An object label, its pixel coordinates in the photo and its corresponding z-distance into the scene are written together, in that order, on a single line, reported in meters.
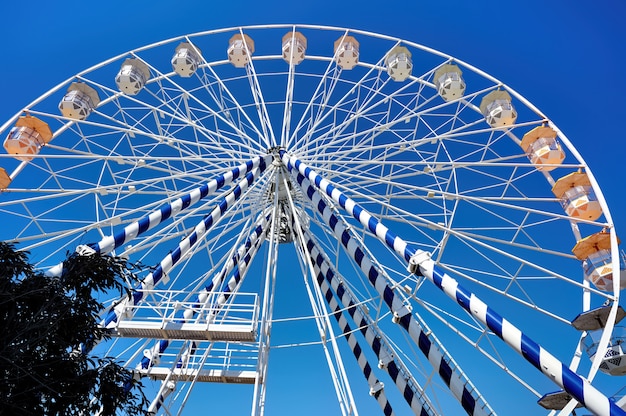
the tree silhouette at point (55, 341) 4.67
